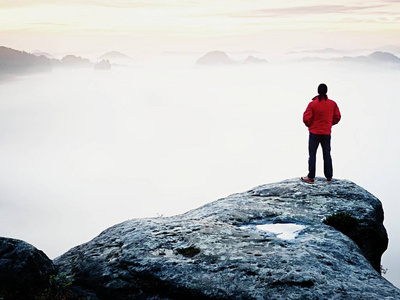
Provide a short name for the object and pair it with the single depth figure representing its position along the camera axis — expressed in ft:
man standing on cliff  59.98
